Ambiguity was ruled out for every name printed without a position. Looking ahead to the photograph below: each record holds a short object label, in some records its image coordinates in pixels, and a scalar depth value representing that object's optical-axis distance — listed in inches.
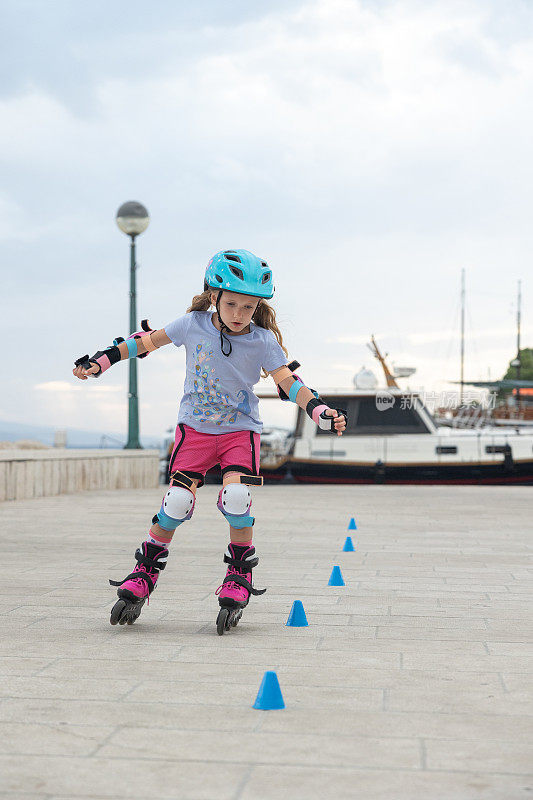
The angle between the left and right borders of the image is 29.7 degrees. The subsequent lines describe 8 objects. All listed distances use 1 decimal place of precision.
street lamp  702.5
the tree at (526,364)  3572.8
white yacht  1001.5
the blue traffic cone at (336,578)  254.1
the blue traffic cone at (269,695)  132.3
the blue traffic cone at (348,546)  339.3
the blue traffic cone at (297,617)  197.5
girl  199.2
